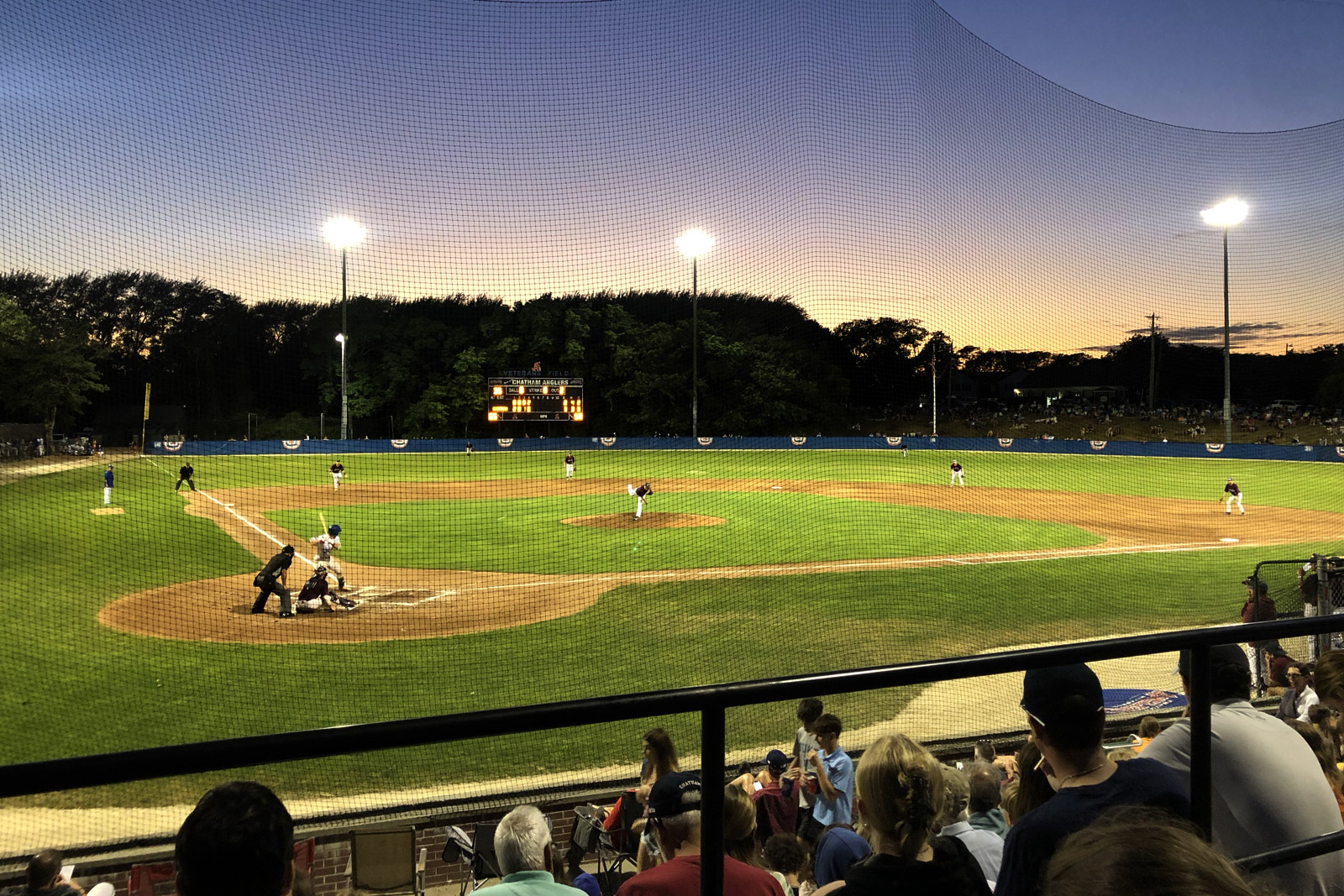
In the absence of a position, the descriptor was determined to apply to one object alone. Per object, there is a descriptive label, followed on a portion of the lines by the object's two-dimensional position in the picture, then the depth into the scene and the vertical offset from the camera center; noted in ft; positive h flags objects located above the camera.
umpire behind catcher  46.52 -7.68
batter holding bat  49.19 -6.65
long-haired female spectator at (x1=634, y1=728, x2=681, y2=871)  18.06 -6.71
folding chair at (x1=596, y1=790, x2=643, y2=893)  17.76 -8.53
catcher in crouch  47.29 -8.70
